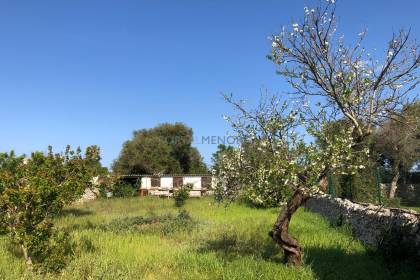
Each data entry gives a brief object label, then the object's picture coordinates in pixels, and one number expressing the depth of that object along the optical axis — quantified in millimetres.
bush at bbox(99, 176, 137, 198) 35625
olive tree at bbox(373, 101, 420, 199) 33006
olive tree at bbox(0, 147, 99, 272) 8898
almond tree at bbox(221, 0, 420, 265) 7902
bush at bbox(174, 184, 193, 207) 26269
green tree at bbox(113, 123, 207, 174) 45438
